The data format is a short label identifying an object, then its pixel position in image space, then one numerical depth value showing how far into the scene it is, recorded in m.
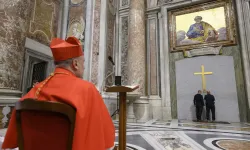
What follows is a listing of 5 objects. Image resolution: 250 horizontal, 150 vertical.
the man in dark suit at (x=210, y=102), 6.46
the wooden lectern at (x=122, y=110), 2.00
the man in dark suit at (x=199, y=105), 6.55
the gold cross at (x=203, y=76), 6.95
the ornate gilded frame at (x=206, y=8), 6.89
